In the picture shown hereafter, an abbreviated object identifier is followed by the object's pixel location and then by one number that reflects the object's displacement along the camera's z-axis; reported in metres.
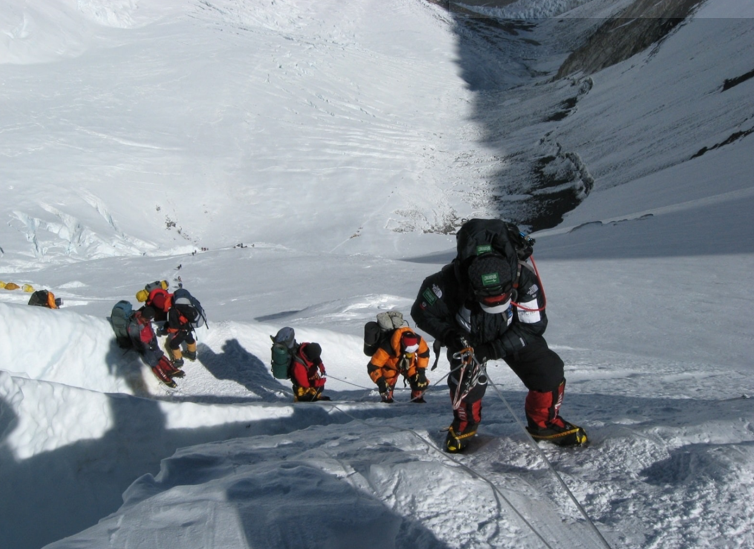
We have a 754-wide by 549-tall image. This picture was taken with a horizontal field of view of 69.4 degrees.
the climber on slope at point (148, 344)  5.38
